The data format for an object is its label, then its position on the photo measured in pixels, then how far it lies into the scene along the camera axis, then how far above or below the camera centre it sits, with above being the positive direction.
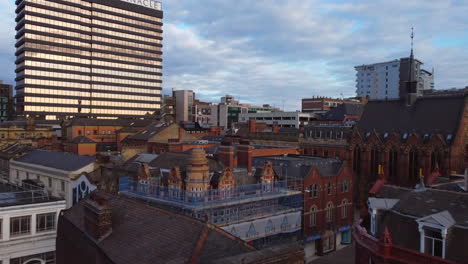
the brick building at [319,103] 149.50 +7.81
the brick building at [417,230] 18.48 -5.58
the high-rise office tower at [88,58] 126.25 +22.09
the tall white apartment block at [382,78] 166.88 +20.91
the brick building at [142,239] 15.02 -5.25
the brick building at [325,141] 75.44 -3.69
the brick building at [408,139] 56.55 -2.42
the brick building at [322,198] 43.61 -9.13
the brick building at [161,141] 62.63 -3.73
